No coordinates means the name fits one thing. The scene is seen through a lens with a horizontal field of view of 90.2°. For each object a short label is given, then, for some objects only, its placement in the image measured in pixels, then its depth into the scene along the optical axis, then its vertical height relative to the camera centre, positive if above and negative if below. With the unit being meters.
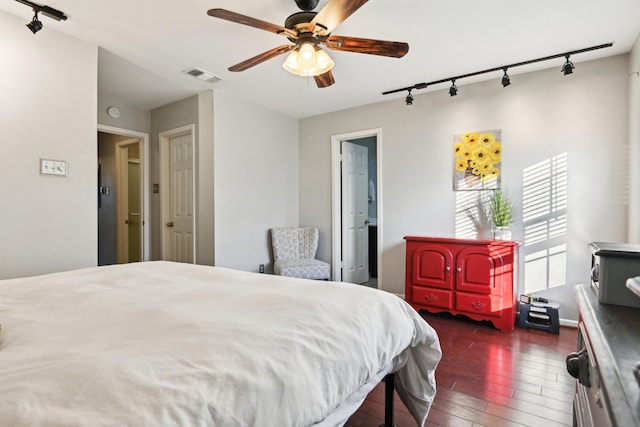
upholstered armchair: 3.93 -0.65
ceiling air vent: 3.14 +1.34
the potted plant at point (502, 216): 3.14 -0.10
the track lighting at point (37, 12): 2.10 +1.30
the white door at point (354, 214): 4.57 -0.12
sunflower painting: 3.33 +0.50
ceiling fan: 1.77 +1.06
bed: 0.62 -0.38
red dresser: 2.99 -0.71
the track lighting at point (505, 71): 2.68 +1.31
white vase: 3.13 -0.26
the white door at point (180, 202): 4.01 +0.05
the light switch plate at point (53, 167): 2.33 +0.29
